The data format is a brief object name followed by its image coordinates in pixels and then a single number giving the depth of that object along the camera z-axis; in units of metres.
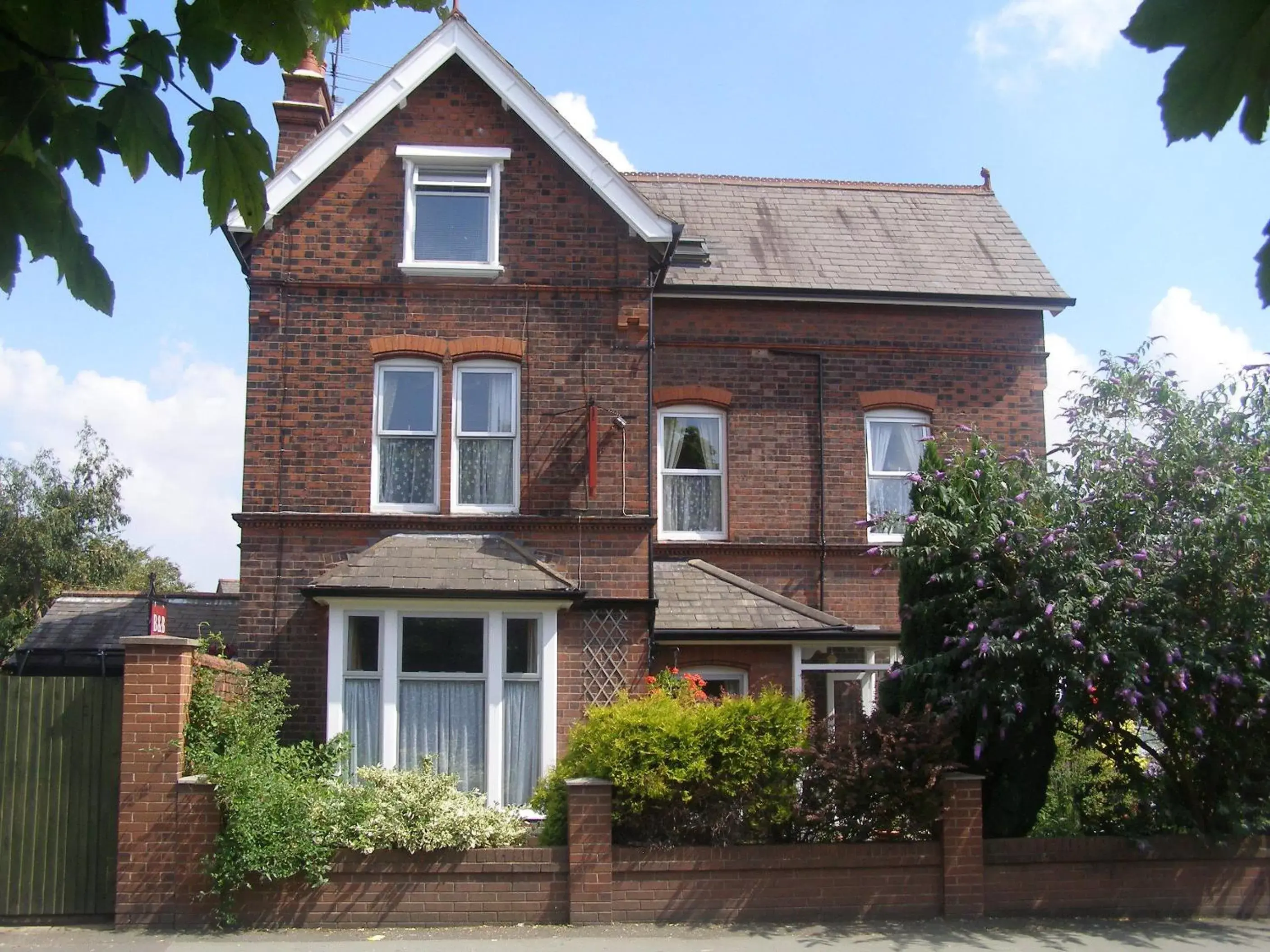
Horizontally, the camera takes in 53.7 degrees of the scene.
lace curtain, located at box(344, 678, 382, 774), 13.60
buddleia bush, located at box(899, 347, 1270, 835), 11.02
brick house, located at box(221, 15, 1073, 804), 13.85
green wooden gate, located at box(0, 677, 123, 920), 10.56
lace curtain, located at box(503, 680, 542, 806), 13.81
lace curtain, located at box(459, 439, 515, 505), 15.08
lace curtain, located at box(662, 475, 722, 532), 18.00
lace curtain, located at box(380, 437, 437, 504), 15.02
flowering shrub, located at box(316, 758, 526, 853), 10.59
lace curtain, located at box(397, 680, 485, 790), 13.68
